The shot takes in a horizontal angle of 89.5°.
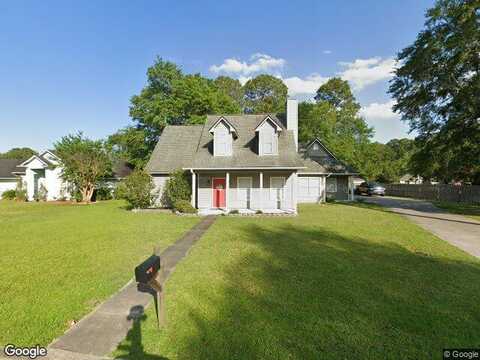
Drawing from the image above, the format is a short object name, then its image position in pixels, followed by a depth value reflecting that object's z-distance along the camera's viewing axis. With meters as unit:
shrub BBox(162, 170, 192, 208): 16.12
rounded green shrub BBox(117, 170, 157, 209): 16.39
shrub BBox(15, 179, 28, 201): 27.39
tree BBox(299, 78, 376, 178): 32.00
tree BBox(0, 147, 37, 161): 83.06
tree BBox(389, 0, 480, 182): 15.29
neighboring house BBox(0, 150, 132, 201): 26.83
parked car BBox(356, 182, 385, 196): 35.81
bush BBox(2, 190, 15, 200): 29.14
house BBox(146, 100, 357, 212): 15.99
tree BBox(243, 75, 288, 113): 44.72
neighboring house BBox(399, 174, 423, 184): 59.32
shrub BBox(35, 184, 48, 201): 27.06
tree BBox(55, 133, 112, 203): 23.50
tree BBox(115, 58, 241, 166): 29.11
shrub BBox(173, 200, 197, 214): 15.41
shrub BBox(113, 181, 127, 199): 16.53
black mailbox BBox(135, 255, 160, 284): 3.02
